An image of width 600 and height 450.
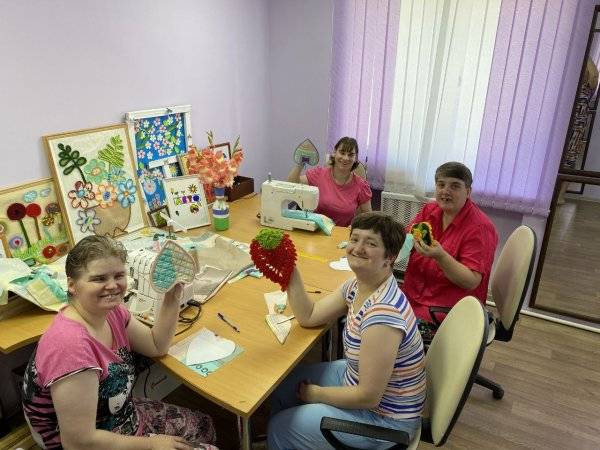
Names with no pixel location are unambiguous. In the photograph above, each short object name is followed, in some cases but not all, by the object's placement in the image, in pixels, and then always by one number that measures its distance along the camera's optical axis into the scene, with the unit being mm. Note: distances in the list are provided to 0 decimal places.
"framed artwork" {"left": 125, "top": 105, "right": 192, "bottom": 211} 2439
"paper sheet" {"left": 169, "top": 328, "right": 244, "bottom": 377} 1435
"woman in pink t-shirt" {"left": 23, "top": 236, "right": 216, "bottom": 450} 1160
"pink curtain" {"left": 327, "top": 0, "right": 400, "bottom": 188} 2990
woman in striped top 1374
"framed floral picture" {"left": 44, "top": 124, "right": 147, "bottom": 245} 2074
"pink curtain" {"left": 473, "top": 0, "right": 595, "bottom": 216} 2559
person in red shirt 1953
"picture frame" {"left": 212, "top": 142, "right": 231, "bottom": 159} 3055
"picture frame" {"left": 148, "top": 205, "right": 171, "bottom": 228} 2529
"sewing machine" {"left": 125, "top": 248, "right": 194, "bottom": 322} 1676
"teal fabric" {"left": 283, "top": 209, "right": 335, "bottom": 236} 2516
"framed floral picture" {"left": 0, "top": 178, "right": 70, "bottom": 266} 1886
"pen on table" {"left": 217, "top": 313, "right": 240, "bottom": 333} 1660
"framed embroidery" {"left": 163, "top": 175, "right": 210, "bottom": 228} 2467
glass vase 2490
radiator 3230
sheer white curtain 2764
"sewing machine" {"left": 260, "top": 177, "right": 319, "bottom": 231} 2426
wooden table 1359
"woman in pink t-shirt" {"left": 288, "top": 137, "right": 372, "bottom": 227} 2795
